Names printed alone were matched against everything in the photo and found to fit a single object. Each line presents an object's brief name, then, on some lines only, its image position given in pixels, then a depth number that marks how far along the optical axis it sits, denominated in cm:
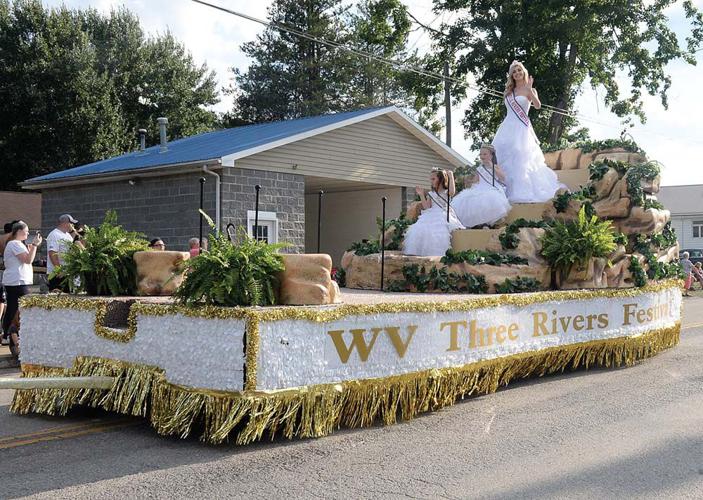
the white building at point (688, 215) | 4606
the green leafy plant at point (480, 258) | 871
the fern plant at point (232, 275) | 537
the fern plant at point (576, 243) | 879
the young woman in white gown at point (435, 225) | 973
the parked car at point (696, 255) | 3559
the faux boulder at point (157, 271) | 647
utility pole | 3425
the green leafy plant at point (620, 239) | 947
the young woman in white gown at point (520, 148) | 1052
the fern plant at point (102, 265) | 658
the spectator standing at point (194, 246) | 1094
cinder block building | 1725
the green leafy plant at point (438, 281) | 855
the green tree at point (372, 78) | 4209
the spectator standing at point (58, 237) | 1005
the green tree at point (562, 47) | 2748
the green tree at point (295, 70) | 4159
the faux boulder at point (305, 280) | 574
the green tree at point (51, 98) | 3122
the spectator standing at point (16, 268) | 980
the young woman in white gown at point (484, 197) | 1023
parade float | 527
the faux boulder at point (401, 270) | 857
